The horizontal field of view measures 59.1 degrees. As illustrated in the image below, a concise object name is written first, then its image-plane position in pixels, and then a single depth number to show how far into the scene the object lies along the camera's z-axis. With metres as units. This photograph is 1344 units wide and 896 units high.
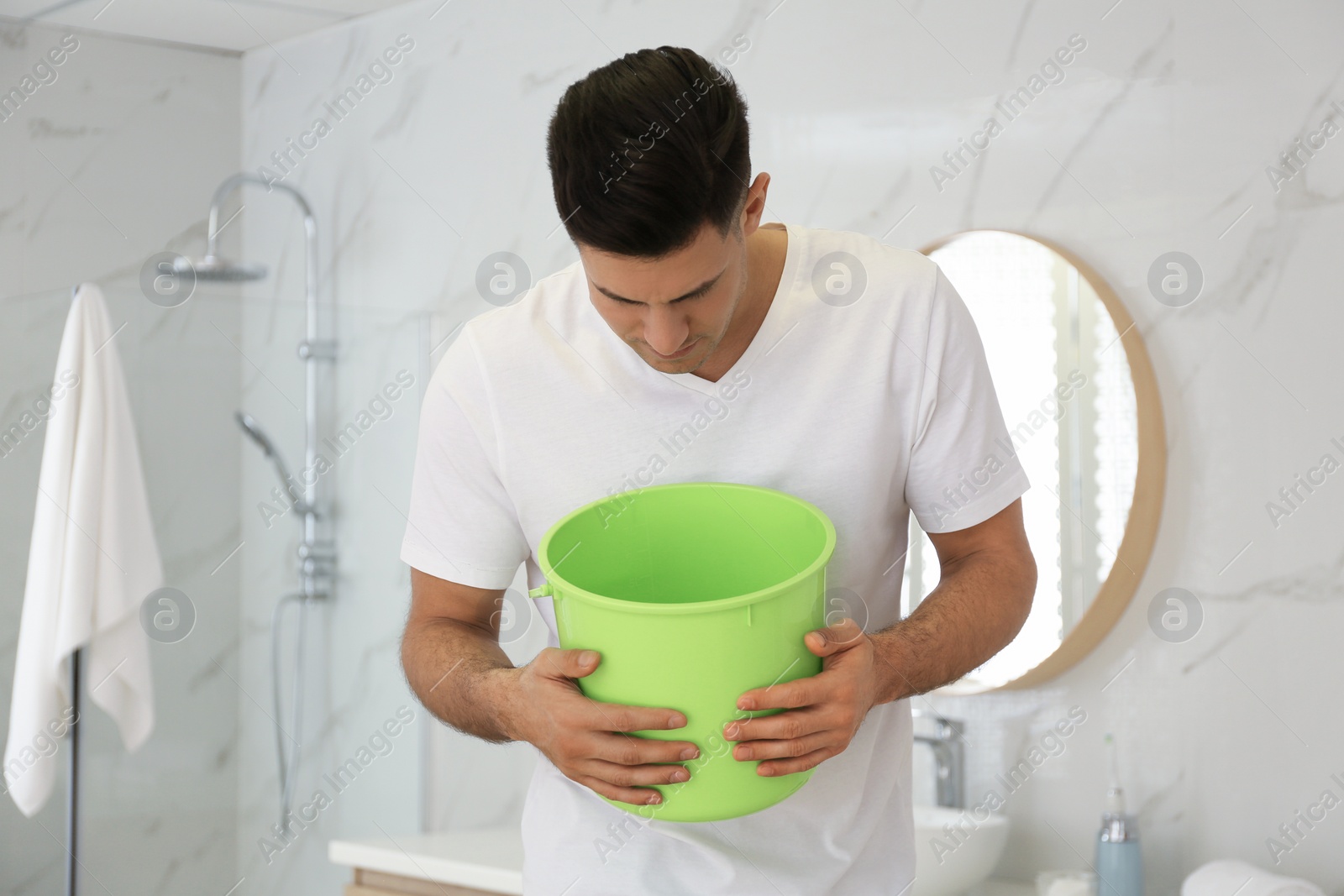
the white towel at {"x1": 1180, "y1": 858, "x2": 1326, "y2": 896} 1.40
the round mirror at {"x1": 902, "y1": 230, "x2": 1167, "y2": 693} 1.69
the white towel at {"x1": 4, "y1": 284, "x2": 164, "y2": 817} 2.09
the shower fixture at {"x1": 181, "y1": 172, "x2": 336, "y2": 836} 2.48
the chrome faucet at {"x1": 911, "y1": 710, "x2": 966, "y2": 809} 1.79
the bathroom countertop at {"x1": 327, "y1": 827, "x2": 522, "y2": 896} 1.77
